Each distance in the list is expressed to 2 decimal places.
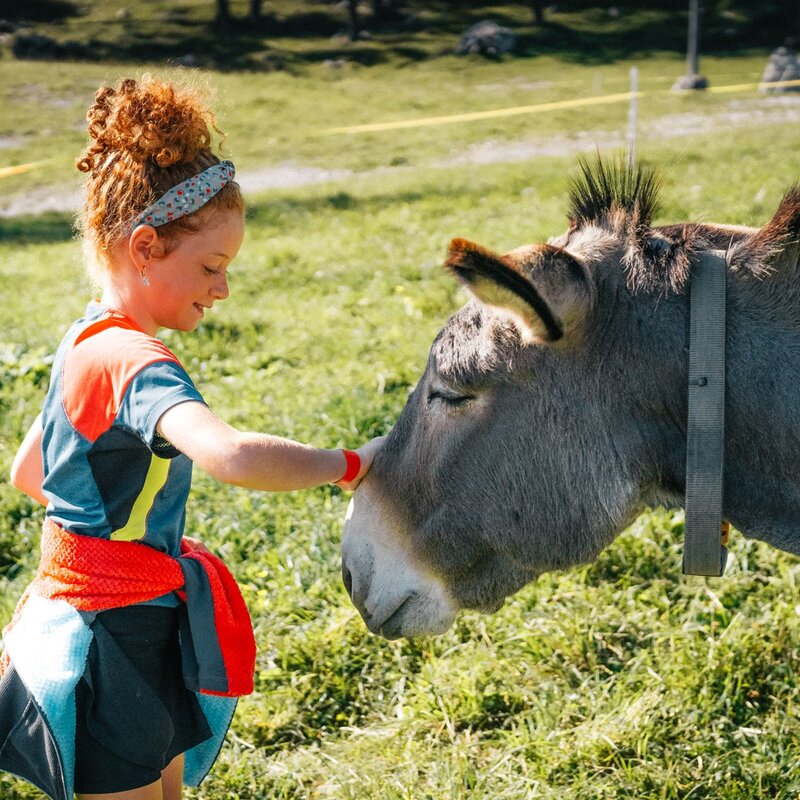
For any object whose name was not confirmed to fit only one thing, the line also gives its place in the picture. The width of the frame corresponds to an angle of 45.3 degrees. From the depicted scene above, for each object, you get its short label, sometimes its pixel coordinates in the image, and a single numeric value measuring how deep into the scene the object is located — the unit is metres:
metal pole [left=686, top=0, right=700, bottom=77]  23.92
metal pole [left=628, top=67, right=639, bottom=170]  11.91
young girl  2.23
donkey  2.19
